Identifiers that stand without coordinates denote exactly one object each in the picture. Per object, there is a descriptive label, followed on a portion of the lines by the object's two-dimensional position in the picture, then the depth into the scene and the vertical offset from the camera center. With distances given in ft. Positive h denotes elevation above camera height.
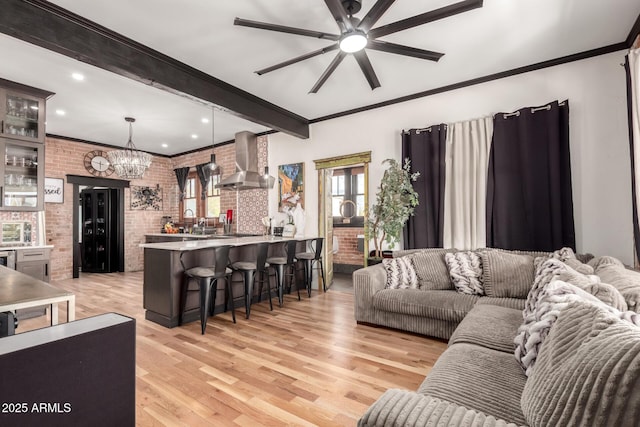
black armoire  23.70 -0.78
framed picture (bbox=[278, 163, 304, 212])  18.76 +1.97
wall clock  21.95 +4.10
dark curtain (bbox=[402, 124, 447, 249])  13.71 +1.37
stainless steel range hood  18.10 +3.83
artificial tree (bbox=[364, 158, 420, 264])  13.74 +0.70
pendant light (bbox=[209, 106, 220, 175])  15.92 +5.70
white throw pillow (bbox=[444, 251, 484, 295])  10.43 -1.90
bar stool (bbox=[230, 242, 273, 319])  12.60 -2.01
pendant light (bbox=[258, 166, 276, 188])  18.67 +2.34
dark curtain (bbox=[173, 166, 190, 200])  25.81 +3.58
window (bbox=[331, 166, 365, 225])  22.61 +1.64
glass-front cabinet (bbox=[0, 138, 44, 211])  14.03 +2.12
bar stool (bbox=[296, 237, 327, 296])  15.84 -2.15
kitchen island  11.69 -2.19
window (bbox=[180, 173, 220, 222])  24.49 +1.45
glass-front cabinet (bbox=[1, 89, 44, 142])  13.56 +4.75
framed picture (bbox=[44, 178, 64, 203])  19.86 +2.03
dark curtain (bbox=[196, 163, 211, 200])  24.32 +3.47
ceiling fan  6.97 +4.63
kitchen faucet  25.73 +0.46
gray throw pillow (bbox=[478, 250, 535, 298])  9.80 -1.89
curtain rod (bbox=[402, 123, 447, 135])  13.74 +3.92
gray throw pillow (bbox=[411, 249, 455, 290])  11.21 -1.98
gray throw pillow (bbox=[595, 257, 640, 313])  4.66 -1.27
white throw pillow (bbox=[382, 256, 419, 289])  11.41 -2.12
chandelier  17.40 +3.32
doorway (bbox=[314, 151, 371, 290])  16.11 +1.44
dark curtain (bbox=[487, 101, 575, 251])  11.15 +1.25
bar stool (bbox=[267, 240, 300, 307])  14.17 -2.17
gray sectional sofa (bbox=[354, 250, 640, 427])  2.47 -1.63
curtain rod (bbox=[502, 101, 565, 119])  11.41 +3.94
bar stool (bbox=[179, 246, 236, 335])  11.10 -2.15
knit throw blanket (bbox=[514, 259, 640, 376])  4.24 -1.42
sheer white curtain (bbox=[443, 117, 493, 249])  12.86 +1.39
